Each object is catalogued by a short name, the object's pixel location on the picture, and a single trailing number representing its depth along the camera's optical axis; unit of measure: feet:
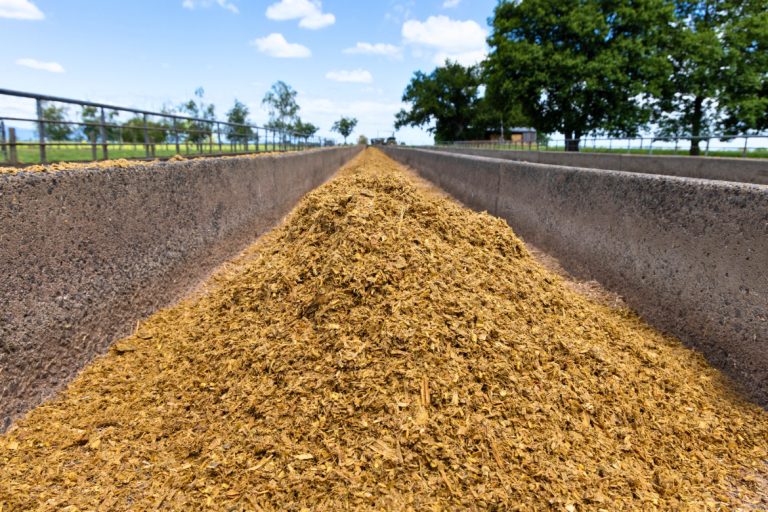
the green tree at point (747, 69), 91.45
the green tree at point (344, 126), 558.32
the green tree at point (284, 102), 299.79
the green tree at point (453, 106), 245.12
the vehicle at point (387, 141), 341.41
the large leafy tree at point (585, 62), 93.81
